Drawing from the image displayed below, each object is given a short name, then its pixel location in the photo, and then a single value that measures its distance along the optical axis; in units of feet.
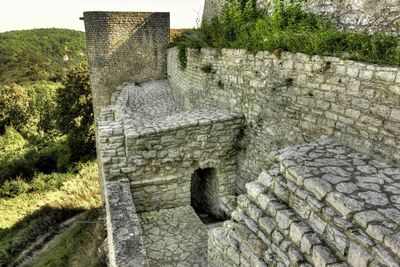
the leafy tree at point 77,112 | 70.03
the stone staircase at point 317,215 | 8.57
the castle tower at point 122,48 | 43.27
